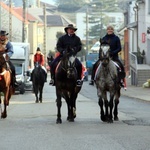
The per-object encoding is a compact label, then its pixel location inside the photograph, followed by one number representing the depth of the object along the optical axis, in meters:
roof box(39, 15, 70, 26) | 134.38
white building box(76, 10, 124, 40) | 159.75
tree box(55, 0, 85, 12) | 183.88
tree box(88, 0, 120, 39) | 145.12
